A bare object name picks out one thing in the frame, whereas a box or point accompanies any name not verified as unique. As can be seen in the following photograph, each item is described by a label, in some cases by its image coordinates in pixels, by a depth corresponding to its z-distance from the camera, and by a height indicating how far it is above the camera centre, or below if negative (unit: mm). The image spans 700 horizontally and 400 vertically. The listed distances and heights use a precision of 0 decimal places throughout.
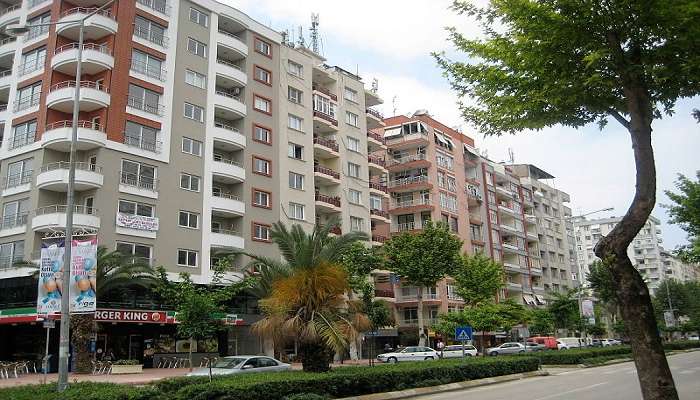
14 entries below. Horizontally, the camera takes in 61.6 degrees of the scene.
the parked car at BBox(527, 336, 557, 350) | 61741 -1326
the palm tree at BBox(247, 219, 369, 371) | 19844 +1016
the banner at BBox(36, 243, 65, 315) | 18219 +2063
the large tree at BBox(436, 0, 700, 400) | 8672 +4266
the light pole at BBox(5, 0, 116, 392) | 16977 +1632
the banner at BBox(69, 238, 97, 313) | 18375 +2163
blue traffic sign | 29188 -77
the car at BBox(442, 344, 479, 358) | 49688 -1620
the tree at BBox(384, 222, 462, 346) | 46250 +5875
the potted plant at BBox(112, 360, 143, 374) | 32781 -1301
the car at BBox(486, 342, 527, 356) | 55875 -1779
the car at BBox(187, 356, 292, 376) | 23406 -1051
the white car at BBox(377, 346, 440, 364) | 46094 -1655
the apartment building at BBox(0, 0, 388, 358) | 37344 +14503
